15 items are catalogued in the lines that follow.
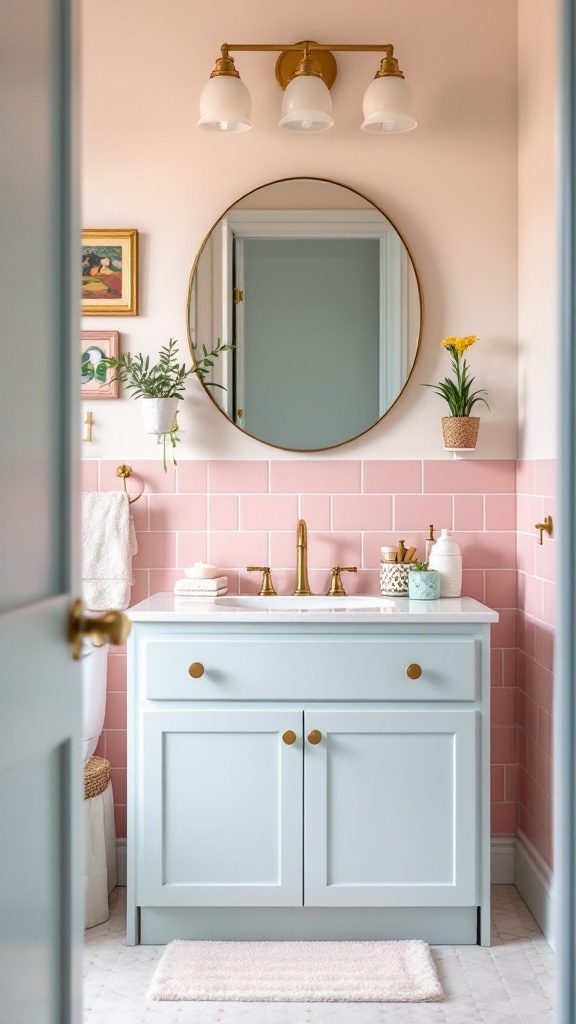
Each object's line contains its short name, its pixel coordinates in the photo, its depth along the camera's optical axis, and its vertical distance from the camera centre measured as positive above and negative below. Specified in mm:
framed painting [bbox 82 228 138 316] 3129 +682
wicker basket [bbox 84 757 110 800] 2887 -796
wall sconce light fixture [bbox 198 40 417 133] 2873 +1113
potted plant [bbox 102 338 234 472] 3025 +351
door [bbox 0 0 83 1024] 1121 -47
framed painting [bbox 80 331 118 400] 3143 +413
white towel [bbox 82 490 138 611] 3076 -157
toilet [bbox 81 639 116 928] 2848 -911
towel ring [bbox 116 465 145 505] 3137 +76
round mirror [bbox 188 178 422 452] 3111 +566
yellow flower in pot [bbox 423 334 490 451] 3020 +288
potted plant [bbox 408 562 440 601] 2930 -251
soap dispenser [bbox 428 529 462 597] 3004 -200
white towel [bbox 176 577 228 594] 2967 -258
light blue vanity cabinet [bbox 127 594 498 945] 2645 -689
